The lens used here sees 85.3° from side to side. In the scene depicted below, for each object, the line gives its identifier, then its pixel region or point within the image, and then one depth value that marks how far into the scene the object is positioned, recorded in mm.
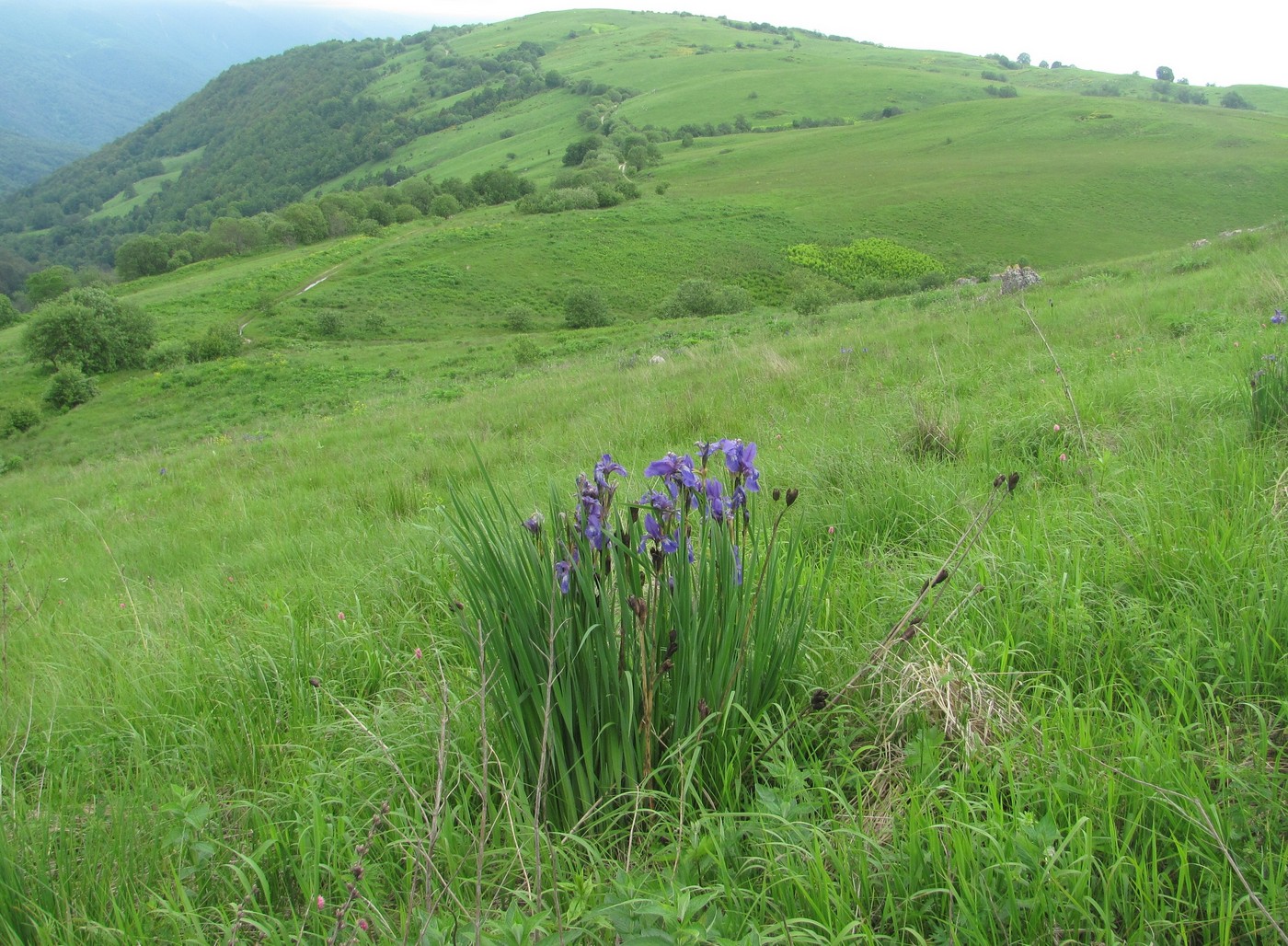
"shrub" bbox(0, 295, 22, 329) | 61844
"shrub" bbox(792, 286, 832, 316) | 28812
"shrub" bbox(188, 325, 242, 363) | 40156
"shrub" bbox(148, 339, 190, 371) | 39938
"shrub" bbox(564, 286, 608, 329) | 47031
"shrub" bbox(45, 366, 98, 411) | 35625
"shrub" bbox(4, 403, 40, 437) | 33125
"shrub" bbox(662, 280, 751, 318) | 43688
